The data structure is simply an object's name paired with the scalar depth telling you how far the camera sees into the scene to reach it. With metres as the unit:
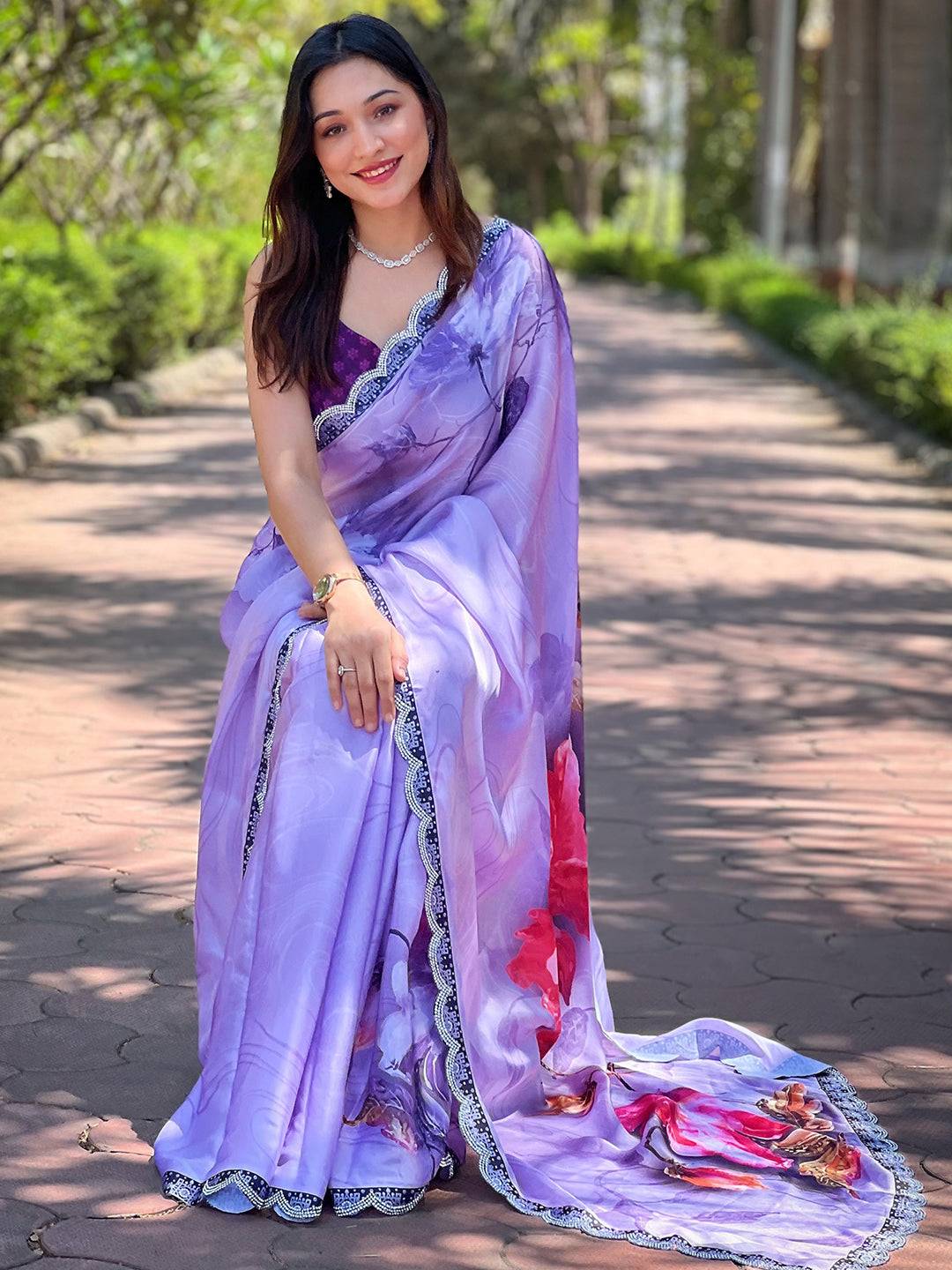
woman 2.71
